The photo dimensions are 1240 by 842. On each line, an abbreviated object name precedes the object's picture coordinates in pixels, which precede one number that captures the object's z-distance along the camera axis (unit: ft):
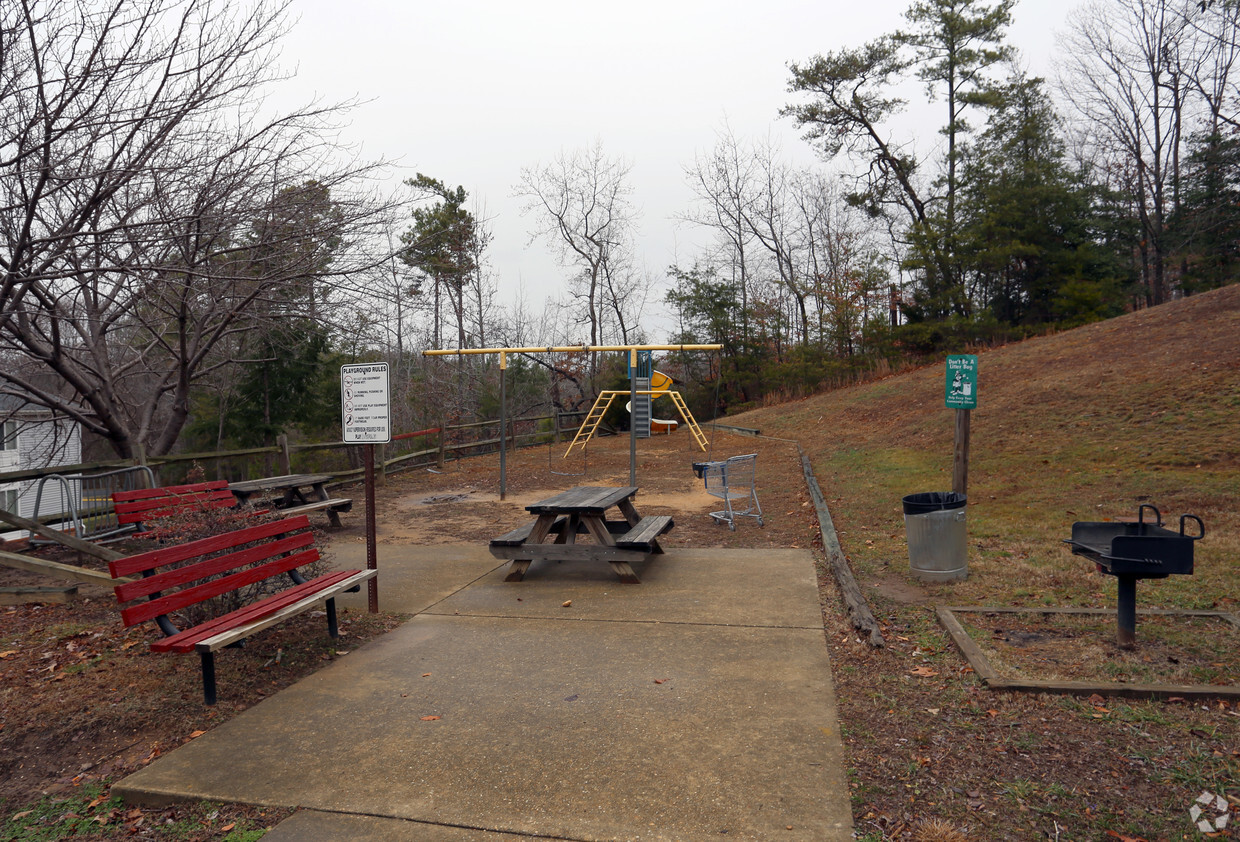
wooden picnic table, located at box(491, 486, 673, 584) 21.94
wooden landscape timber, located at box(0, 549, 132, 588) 18.51
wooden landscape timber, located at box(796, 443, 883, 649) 16.62
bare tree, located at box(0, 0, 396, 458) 17.07
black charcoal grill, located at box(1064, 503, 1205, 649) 14.06
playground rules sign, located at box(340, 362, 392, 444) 19.25
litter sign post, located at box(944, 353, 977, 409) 23.91
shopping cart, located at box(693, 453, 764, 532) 30.13
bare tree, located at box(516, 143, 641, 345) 117.70
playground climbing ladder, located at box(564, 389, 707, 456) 58.65
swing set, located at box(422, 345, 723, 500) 39.19
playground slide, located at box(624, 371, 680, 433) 79.46
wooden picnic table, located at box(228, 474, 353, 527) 29.32
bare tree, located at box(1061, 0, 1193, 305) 99.81
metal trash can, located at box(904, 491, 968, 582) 20.88
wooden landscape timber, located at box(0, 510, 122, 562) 19.69
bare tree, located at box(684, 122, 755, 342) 133.80
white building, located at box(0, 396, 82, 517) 26.71
